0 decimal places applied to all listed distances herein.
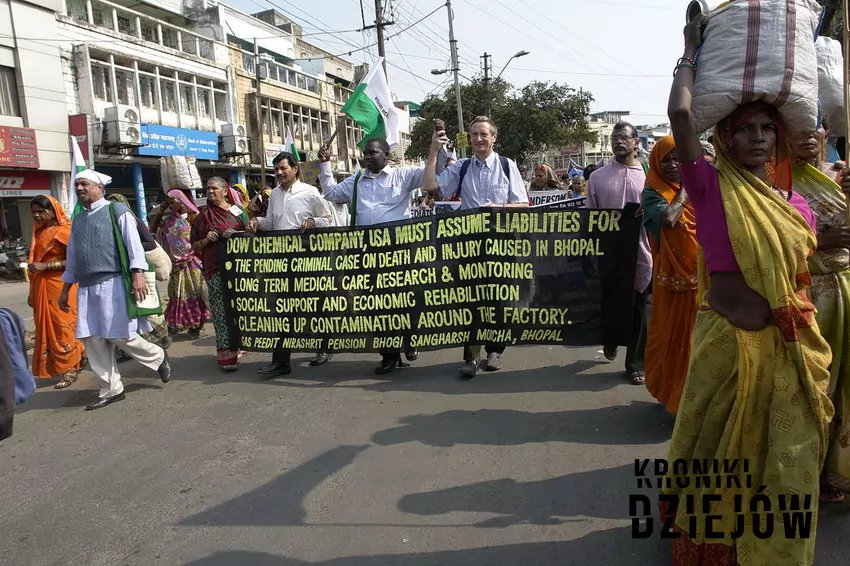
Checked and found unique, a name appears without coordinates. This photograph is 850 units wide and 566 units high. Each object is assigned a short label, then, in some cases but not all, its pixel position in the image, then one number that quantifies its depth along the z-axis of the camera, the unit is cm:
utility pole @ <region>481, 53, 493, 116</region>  3014
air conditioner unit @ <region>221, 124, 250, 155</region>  2722
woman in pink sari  684
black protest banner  446
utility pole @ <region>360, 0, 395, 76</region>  1953
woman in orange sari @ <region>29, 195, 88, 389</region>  518
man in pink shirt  445
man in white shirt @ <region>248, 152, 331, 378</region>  522
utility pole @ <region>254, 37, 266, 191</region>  2700
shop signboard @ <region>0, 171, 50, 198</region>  1783
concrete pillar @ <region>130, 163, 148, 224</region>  2277
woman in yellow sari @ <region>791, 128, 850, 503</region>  244
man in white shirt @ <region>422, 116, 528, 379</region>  472
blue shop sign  2252
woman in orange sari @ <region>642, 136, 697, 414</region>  347
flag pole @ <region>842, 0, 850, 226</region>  210
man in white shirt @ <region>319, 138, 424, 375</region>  496
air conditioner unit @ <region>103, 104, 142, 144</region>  2102
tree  3066
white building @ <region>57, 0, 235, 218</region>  2061
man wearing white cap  454
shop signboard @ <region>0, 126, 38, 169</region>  1727
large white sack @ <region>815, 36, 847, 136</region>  280
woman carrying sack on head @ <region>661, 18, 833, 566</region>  190
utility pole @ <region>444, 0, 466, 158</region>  2403
